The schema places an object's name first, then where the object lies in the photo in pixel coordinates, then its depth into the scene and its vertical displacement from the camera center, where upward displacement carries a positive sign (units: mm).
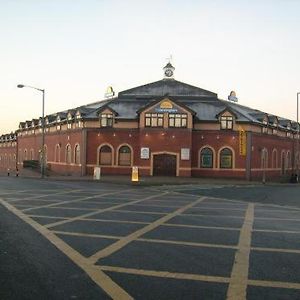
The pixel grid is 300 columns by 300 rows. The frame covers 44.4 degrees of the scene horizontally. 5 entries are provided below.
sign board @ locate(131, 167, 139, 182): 28804 -1418
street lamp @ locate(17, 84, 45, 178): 35086 +6313
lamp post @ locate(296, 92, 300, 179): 47421 +896
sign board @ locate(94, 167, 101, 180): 32213 -1578
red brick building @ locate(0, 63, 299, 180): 37156 +2031
